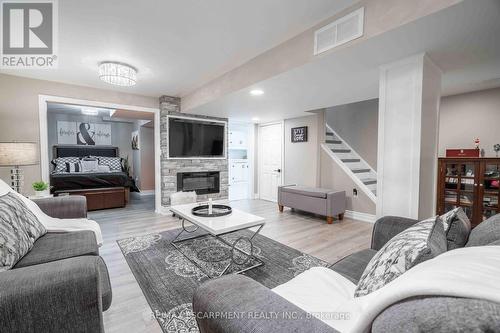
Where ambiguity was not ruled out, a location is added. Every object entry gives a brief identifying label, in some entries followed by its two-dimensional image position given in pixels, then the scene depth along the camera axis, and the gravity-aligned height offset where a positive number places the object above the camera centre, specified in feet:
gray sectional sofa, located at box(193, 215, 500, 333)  1.22 -1.61
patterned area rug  5.57 -3.68
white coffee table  7.09 -2.15
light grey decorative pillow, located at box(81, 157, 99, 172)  19.76 -0.54
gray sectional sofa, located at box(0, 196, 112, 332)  2.82 -1.86
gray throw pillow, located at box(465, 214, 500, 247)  3.06 -1.04
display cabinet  10.07 -1.16
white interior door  18.81 -0.02
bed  14.93 -2.03
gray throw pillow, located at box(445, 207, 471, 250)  3.57 -1.17
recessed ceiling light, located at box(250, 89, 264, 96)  10.16 +3.17
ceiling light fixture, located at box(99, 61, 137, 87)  9.04 +3.53
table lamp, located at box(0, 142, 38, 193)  8.27 +0.13
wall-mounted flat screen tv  15.30 +1.52
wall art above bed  21.39 +2.44
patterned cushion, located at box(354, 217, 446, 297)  2.57 -1.15
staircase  13.85 -0.03
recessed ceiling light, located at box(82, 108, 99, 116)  19.15 +4.22
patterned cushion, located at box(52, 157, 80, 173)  18.88 -0.37
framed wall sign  16.56 +1.98
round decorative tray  8.34 -2.06
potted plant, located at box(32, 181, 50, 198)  9.49 -1.36
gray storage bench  12.71 -2.43
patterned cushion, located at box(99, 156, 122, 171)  21.15 -0.36
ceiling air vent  5.82 +3.59
